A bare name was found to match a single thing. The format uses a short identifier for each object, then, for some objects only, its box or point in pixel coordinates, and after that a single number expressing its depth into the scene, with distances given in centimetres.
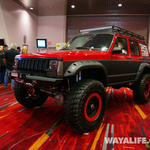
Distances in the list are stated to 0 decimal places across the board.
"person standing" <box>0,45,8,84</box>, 676
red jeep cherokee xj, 211
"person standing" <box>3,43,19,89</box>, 549
